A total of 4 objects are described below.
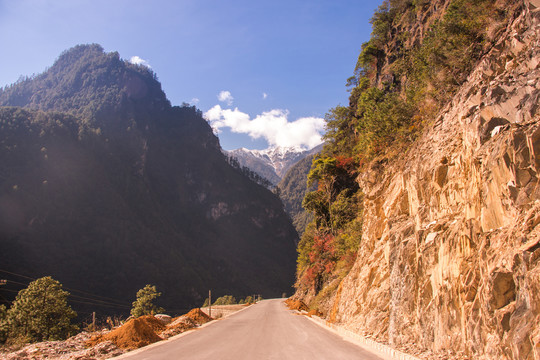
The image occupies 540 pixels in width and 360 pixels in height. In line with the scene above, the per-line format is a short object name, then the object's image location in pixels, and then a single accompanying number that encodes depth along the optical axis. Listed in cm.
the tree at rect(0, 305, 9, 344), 2947
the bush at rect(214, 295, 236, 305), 7683
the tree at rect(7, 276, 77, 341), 3012
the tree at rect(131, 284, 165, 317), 3994
